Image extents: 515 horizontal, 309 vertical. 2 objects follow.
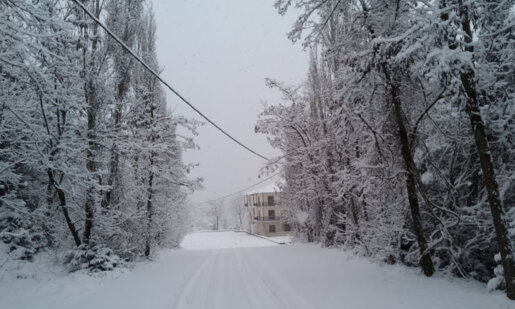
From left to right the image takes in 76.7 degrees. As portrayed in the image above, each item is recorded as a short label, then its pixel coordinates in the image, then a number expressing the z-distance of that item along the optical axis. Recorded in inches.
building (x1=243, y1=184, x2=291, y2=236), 2146.9
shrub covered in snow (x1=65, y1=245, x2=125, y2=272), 400.5
